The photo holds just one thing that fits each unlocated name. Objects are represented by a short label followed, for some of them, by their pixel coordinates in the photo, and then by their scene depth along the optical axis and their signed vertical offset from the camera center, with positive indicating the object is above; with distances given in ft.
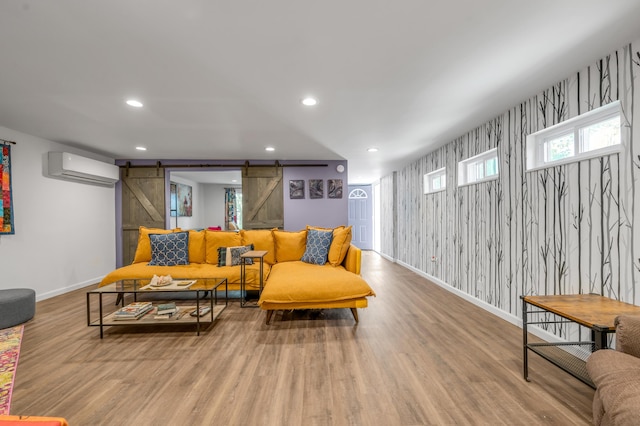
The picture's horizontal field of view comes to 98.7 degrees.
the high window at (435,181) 15.48 +1.89
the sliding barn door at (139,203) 17.58 +0.72
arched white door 30.35 -0.46
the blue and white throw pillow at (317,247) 12.42 -1.56
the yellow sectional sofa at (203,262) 11.37 -2.27
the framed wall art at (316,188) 18.56 +1.69
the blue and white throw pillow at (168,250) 12.50 -1.64
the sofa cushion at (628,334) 4.42 -2.03
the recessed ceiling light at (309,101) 8.90 +3.71
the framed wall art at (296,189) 18.52 +1.63
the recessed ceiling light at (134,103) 8.97 +3.71
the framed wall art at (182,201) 24.70 +1.26
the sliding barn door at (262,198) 18.22 +1.03
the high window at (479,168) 11.04 +1.97
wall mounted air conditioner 13.16 +2.40
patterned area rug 3.48 -2.01
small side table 11.01 -2.46
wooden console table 4.99 -2.03
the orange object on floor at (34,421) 2.16 -1.65
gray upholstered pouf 9.25 -3.17
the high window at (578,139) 6.67 +2.03
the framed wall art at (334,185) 18.62 +1.83
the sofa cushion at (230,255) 12.51 -1.89
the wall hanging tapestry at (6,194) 11.16 +0.87
